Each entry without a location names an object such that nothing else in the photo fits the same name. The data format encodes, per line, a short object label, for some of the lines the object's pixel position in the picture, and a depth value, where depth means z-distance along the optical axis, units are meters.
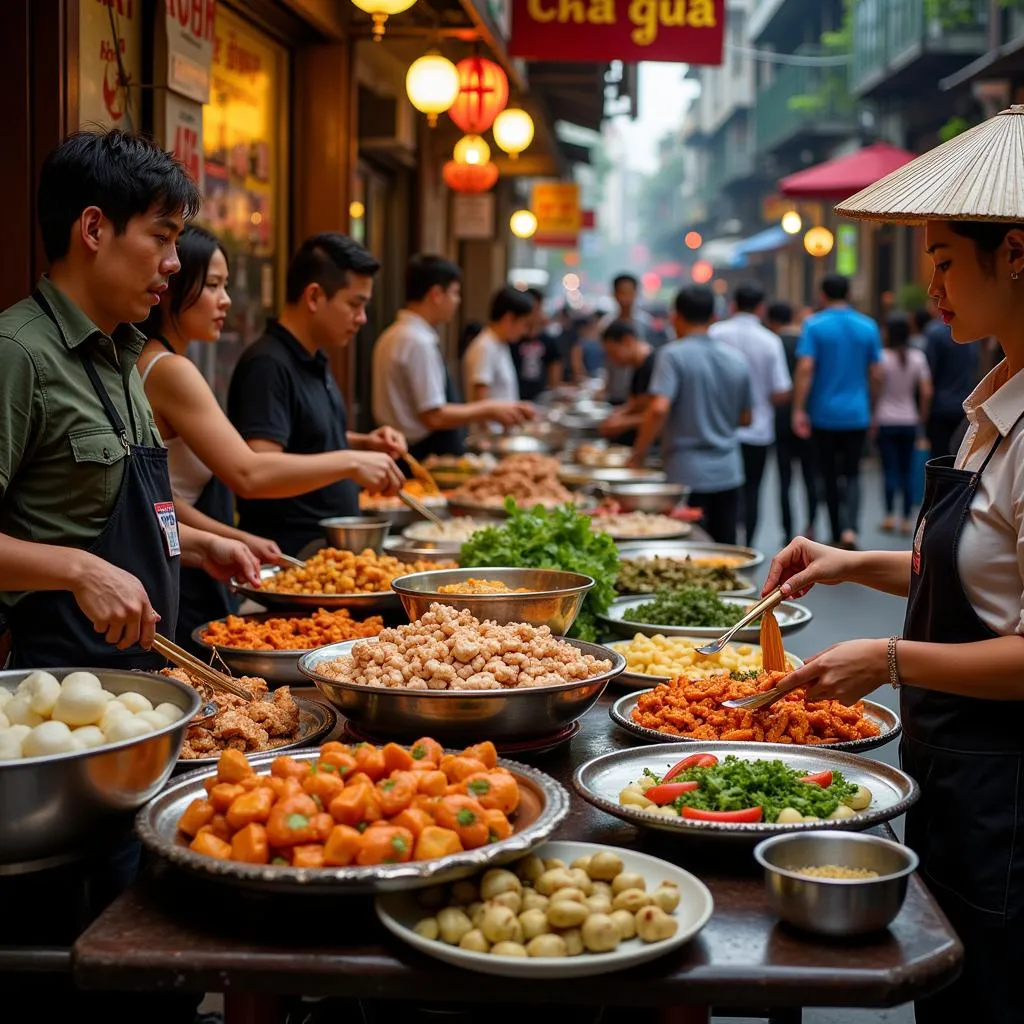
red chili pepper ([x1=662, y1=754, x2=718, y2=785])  2.62
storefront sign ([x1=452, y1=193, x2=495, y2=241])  16.02
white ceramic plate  1.88
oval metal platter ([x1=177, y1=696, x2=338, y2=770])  2.68
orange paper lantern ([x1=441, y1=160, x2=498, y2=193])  11.96
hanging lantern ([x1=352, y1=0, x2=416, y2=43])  5.82
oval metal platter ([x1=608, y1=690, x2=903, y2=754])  2.89
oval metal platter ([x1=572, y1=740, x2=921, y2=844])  2.28
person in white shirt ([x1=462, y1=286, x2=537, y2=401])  10.55
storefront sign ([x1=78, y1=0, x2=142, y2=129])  4.43
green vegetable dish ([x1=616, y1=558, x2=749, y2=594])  4.93
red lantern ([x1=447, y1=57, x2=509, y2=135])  9.22
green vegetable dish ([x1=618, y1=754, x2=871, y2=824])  2.39
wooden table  1.94
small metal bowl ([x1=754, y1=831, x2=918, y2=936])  2.01
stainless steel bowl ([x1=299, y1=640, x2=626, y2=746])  2.72
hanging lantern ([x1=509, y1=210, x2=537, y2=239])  19.92
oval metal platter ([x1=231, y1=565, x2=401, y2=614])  4.02
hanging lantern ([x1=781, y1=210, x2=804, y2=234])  23.94
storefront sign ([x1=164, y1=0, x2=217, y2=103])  4.97
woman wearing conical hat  2.56
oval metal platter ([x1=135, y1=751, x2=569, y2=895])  1.96
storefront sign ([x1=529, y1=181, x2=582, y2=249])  22.95
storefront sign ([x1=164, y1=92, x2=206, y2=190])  5.07
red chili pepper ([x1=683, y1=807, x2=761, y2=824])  2.36
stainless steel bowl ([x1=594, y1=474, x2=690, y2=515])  6.86
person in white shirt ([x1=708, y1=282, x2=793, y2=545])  11.69
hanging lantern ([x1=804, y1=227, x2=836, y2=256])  20.16
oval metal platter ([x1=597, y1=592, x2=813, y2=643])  4.07
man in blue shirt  12.32
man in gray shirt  8.91
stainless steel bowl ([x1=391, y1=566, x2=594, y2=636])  3.45
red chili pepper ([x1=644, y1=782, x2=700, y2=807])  2.49
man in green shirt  2.82
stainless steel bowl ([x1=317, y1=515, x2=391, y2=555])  4.65
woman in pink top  14.41
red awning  15.51
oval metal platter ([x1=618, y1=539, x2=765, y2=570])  5.54
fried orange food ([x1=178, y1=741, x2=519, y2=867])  2.05
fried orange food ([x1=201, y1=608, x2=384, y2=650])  3.58
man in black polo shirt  4.94
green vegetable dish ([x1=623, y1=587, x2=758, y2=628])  4.32
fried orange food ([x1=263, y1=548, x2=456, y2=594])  4.12
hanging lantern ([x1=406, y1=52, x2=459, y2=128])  7.93
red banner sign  8.80
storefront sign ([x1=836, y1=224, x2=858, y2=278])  27.95
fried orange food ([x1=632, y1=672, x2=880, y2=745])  2.94
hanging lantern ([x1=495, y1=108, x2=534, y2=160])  11.21
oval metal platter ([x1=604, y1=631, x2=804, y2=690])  3.50
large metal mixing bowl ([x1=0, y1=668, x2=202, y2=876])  2.08
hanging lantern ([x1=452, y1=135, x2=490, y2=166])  11.08
